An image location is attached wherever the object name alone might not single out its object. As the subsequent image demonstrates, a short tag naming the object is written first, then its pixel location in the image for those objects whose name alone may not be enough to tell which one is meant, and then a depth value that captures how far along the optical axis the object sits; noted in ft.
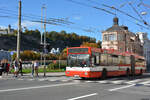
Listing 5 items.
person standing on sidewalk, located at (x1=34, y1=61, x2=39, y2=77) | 68.59
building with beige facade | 189.16
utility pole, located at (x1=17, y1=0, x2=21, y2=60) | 71.79
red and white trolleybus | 55.42
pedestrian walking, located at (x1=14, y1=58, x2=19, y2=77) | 63.43
